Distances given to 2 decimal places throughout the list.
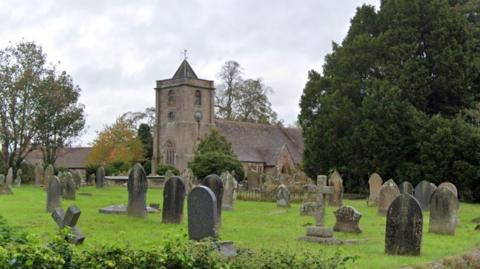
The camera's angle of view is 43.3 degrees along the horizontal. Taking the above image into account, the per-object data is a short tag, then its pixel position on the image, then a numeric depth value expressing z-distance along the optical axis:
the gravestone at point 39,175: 41.52
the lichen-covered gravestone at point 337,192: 27.39
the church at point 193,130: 61.34
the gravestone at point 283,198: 26.45
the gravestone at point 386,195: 22.67
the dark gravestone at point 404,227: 13.08
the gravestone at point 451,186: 22.52
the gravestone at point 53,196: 19.39
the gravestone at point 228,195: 23.95
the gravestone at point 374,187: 28.98
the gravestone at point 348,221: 16.16
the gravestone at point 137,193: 18.50
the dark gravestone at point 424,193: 24.86
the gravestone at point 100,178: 38.66
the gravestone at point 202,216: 12.51
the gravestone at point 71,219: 12.64
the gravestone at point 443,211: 16.77
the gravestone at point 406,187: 24.81
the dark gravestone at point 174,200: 17.06
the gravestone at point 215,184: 18.13
